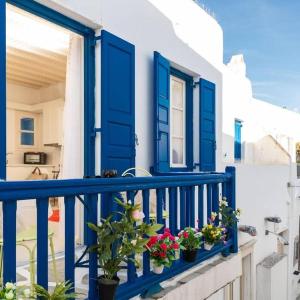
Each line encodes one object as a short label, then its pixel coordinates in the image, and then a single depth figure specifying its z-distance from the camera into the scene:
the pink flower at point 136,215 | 2.24
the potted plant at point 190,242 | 3.10
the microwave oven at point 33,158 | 8.08
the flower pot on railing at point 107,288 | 2.15
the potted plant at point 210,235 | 3.48
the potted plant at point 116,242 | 2.15
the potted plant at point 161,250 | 2.65
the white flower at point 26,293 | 1.63
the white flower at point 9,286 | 1.56
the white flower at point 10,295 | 1.53
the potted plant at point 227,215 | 3.86
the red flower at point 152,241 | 2.65
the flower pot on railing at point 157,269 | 2.71
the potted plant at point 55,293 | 1.81
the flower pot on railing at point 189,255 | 3.15
